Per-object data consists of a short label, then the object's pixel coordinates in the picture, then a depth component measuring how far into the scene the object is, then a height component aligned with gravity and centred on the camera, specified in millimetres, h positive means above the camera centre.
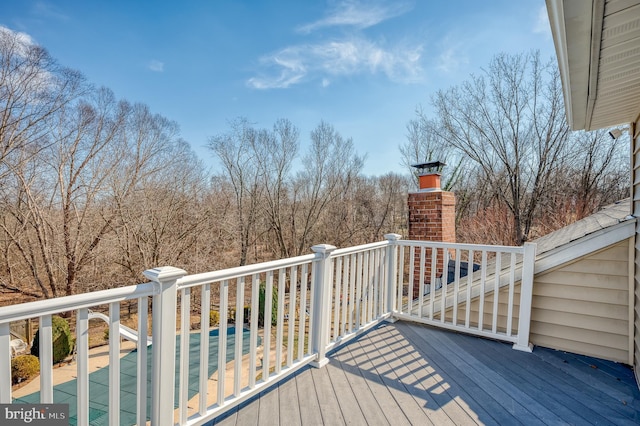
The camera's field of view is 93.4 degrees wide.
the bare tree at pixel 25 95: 7609 +2995
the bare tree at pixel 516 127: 9594 +2767
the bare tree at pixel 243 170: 14289 +1848
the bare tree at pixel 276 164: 14969 +2209
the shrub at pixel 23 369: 5816 -3147
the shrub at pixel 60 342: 6598 -3005
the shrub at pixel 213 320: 8969 -3360
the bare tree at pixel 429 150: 12477 +2727
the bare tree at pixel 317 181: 15523 +1408
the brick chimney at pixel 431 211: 4562 -36
